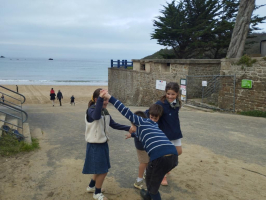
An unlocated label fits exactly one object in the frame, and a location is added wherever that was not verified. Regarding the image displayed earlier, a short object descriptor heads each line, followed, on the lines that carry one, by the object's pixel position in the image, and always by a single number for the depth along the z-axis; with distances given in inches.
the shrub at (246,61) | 384.3
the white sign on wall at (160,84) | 603.5
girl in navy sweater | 124.6
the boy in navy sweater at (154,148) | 95.8
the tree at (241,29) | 458.9
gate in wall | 423.5
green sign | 386.2
